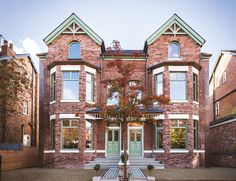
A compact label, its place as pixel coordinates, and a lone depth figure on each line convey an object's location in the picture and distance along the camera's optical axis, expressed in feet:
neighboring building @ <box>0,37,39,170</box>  50.49
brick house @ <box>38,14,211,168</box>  49.70
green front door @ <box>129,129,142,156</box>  52.09
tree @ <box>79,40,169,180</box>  33.03
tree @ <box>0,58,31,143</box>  38.74
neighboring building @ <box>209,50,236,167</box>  53.88
